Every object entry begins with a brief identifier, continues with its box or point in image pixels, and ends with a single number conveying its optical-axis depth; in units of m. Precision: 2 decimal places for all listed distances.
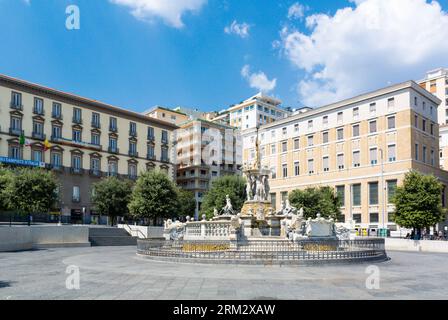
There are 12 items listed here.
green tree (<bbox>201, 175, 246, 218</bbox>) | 56.19
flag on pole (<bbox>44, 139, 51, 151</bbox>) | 57.59
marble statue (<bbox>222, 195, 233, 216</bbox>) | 30.33
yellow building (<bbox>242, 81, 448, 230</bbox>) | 54.69
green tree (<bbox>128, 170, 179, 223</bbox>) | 51.69
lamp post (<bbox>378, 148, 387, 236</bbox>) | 53.22
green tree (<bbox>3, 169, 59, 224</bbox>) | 46.16
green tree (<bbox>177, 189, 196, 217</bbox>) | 71.32
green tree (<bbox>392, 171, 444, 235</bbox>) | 42.16
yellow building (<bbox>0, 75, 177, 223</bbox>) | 55.88
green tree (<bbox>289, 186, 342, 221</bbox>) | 53.84
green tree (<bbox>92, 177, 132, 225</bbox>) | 57.38
